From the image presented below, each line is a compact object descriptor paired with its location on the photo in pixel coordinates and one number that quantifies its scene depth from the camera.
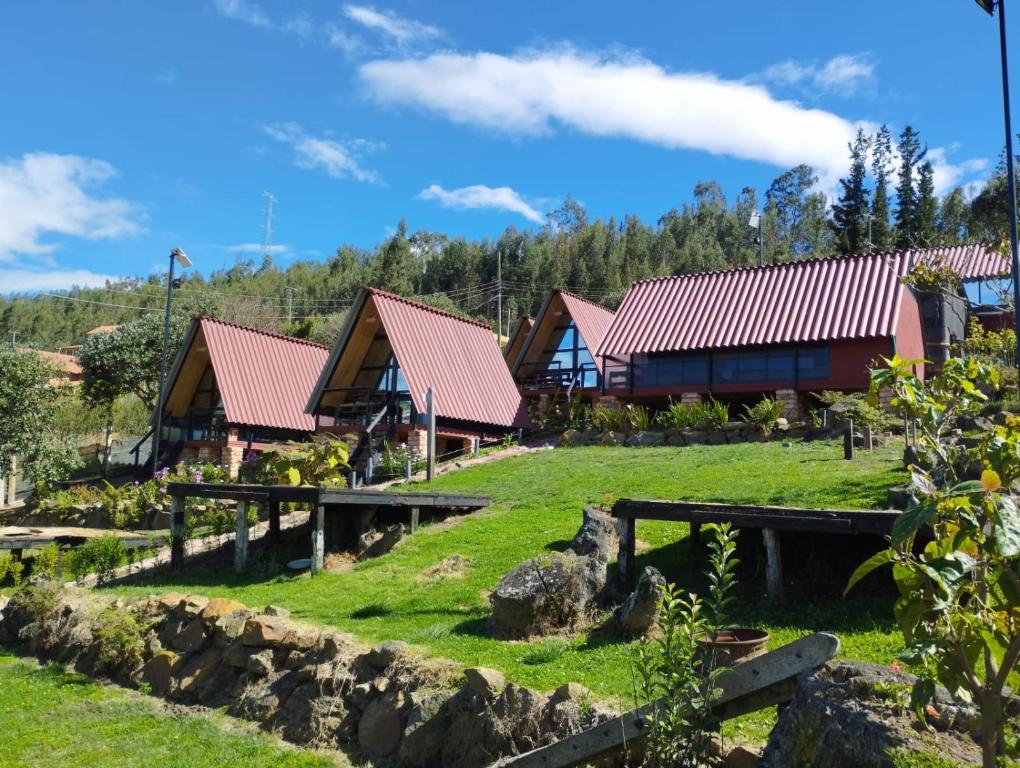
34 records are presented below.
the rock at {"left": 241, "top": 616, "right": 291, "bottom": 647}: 9.59
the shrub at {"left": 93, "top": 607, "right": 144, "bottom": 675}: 10.91
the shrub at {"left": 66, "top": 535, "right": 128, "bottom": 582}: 15.70
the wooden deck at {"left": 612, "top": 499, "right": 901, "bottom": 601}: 8.20
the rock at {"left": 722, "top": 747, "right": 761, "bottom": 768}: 5.44
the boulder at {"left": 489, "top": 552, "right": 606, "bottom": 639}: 9.09
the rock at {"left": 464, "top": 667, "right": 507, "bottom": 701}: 7.11
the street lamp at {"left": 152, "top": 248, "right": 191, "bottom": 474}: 25.36
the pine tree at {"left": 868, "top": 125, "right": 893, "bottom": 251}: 47.31
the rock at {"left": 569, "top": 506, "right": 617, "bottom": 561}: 10.65
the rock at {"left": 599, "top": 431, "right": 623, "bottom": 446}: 23.50
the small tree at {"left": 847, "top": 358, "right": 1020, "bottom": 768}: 3.45
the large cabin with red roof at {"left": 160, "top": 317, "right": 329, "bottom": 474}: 29.17
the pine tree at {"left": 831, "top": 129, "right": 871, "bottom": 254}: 49.28
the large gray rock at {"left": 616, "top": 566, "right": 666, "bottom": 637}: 8.23
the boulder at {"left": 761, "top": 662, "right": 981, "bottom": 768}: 4.19
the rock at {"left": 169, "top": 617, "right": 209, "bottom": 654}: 10.46
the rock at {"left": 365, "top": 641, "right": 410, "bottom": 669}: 8.32
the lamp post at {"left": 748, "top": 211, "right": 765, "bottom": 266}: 33.72
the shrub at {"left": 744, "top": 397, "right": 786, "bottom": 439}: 21.69
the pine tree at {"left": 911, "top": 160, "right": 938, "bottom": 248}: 50.78
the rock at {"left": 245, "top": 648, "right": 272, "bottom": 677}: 9.35
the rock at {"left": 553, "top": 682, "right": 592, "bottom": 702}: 6.58
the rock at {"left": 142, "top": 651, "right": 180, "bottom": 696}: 10.29
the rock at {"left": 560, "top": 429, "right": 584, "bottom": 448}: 24.28
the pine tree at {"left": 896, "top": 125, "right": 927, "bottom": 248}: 52.59
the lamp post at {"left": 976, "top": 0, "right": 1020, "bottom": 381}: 8.91
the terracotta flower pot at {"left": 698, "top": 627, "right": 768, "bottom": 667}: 6.79
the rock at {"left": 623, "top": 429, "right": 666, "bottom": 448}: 22.98
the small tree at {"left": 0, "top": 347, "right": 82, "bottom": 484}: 25.19
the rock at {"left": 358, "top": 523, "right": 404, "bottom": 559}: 14.73
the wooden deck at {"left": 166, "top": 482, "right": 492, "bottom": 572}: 13.85
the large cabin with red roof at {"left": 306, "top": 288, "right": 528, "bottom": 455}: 25.64
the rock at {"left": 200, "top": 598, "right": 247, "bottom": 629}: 10.59
